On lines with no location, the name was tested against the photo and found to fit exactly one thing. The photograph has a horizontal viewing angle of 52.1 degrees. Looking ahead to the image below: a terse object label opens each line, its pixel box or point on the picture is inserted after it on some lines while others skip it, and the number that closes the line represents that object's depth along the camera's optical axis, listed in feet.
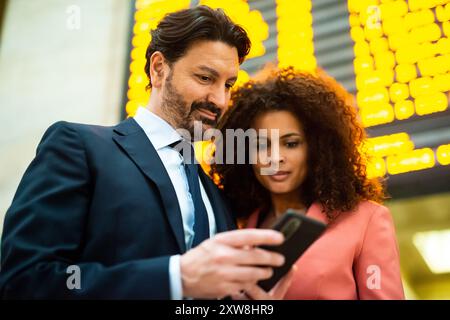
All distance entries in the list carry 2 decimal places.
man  2.66
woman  3.91
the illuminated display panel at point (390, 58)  5.89
